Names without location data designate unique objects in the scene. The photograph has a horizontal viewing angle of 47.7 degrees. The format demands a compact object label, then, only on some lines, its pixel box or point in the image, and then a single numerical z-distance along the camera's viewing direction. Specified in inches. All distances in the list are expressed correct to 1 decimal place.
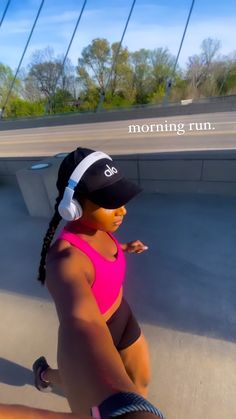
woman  36.3
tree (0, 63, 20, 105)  1192.1
